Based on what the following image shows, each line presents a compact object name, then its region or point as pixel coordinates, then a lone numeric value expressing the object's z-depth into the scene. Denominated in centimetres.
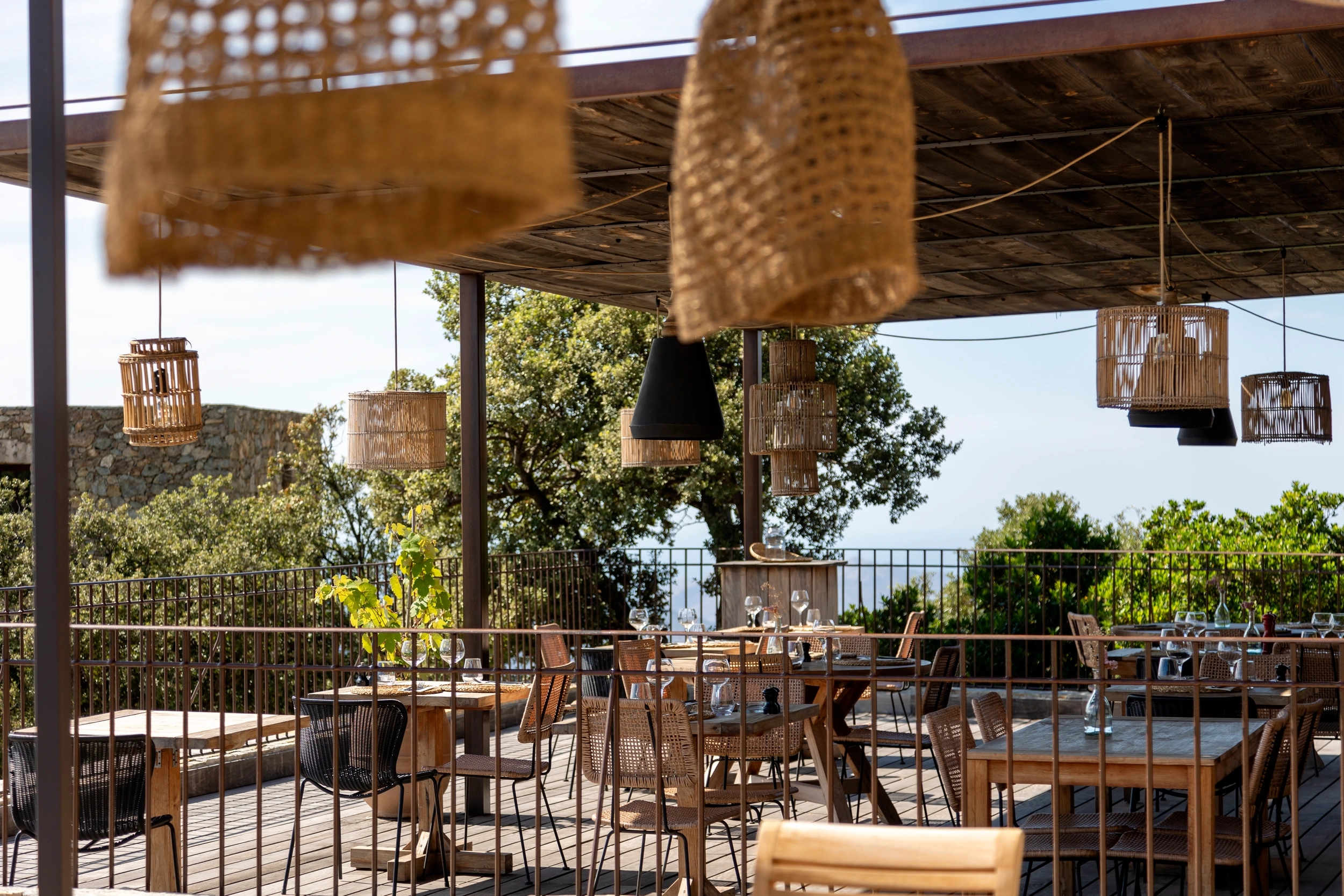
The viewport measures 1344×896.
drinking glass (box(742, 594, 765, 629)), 977
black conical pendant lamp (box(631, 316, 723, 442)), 687
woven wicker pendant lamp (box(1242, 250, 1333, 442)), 1002
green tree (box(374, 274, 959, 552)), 1670
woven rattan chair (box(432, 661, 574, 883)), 653
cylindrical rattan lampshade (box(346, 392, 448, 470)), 811
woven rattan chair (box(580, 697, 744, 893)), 549
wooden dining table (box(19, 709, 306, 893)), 586
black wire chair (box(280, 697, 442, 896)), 618
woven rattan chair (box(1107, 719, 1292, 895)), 492
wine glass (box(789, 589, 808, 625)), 876
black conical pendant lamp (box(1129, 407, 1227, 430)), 762
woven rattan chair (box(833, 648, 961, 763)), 751
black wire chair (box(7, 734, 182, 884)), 559
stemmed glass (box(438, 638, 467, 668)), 709
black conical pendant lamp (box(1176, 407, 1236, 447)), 1015
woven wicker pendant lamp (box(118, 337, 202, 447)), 792
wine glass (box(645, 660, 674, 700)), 480
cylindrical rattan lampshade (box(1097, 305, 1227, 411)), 555
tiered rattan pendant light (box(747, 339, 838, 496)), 989
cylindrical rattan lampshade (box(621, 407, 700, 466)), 997
